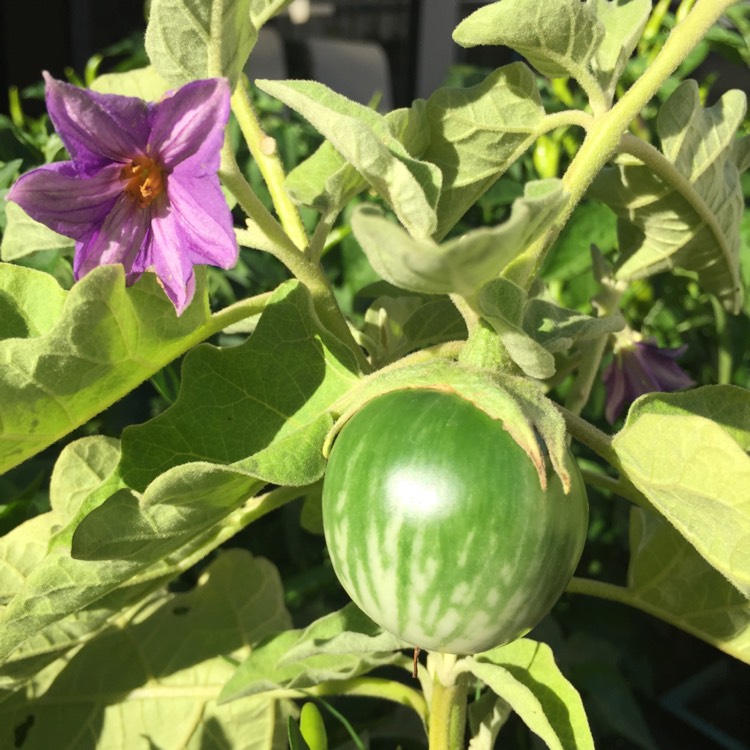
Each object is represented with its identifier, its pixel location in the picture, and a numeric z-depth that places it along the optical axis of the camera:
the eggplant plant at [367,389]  0.15
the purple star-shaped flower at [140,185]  0.16
